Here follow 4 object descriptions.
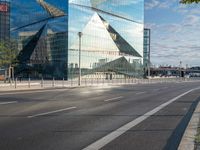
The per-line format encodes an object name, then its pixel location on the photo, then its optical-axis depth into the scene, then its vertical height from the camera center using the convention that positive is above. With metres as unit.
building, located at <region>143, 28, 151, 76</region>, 143.99 +12.47
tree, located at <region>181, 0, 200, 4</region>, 8.44 +1.75
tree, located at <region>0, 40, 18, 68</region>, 55.91 +3.04
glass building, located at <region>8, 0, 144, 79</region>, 81.56 +9.47
